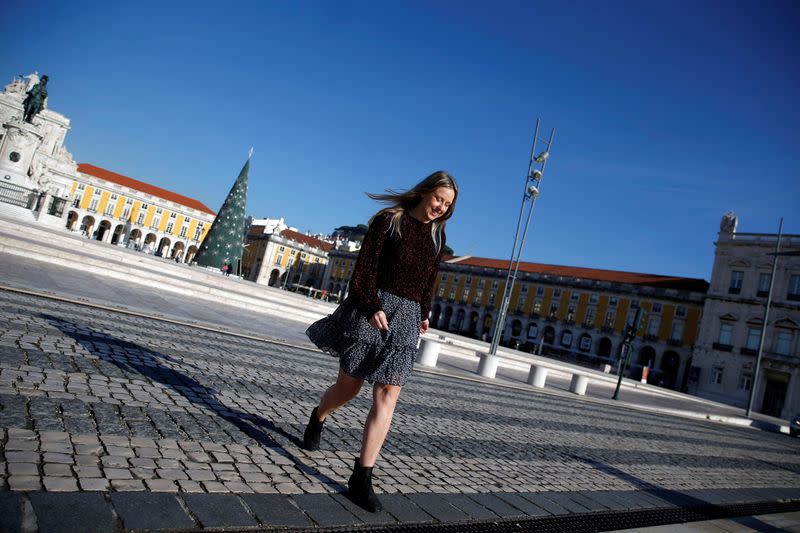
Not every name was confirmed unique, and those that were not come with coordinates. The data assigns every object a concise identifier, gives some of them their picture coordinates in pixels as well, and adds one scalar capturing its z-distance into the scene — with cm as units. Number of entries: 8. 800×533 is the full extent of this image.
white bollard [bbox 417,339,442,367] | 1226
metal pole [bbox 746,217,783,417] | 2502
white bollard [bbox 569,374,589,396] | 1535
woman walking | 263
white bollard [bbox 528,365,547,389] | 1426
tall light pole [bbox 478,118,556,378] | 1794
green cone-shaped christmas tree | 3531
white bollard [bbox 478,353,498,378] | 1337
